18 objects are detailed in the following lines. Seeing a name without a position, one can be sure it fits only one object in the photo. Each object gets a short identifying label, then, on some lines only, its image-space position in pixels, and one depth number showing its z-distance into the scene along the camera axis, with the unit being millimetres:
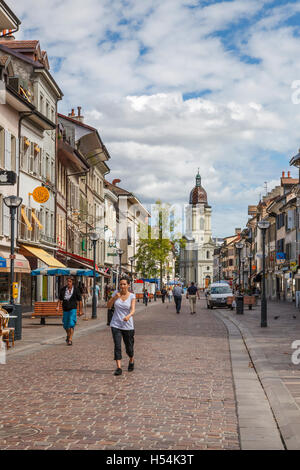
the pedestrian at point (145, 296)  52984
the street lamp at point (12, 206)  18205
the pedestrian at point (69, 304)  17047
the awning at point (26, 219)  33322
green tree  81250
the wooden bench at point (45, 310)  26297
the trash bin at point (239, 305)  35750
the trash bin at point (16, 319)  17359
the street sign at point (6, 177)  17922
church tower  196500
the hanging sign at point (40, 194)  33906
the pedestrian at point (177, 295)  38078
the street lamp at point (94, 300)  30844
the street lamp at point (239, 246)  43425
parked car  47406
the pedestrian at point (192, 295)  37281
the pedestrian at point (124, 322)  11953
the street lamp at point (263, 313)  23906
